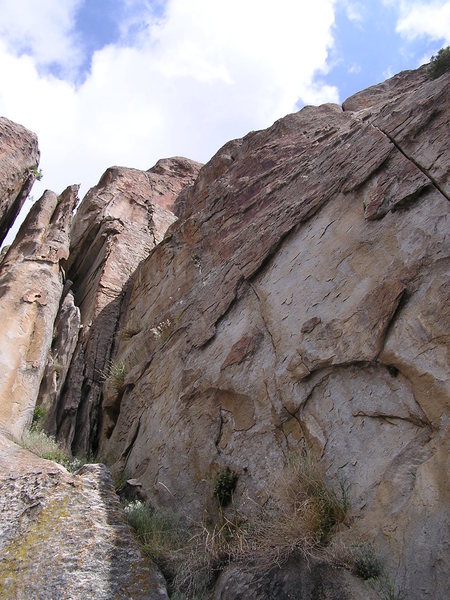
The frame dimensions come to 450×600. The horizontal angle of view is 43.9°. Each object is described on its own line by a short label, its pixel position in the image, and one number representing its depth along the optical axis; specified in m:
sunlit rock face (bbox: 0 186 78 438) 11.07
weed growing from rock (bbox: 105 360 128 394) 11.07
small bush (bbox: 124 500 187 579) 5.95
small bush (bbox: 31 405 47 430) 11.11
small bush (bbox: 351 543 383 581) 4.75
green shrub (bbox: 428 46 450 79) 10.02
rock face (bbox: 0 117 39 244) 15.42
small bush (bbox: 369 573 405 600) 4.47
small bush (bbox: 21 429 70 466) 9.14
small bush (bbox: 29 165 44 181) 16.64
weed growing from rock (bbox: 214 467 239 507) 7.11
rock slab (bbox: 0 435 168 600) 5.23
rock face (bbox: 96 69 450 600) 5.32
